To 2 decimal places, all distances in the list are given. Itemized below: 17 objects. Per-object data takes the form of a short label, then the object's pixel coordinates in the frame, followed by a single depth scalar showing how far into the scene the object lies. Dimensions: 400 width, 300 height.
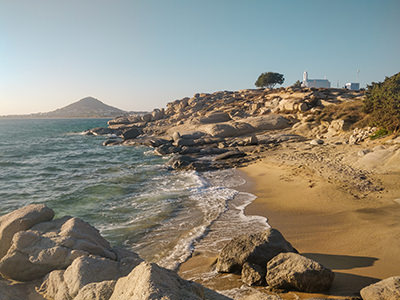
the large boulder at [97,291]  3.86
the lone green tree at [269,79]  77.19
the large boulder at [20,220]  6.23
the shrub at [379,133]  18.29
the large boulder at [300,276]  5.31
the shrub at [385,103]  18.09
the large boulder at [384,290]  4.47
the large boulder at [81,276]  4.59
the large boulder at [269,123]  32.31
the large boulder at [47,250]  5.52
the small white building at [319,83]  116.71
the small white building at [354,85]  107.88
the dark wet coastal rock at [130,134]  42.69
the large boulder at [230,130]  31.91
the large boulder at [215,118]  40.50
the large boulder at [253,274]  5.84
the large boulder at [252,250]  6.26
